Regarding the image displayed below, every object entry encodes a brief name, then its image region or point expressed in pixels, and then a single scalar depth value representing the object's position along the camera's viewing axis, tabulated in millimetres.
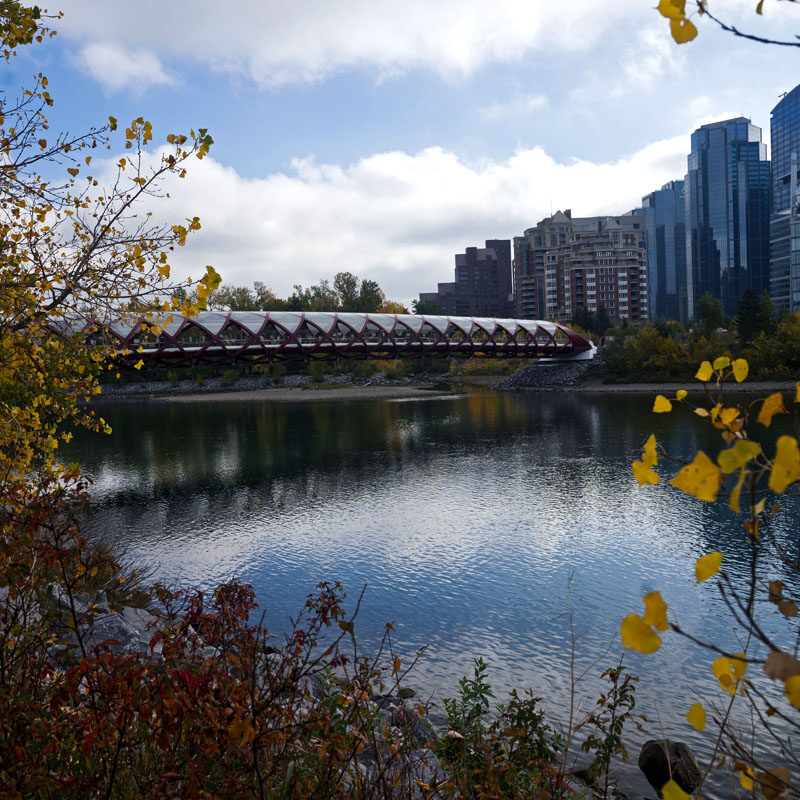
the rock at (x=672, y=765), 6410
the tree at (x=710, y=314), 62562
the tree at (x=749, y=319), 56969
